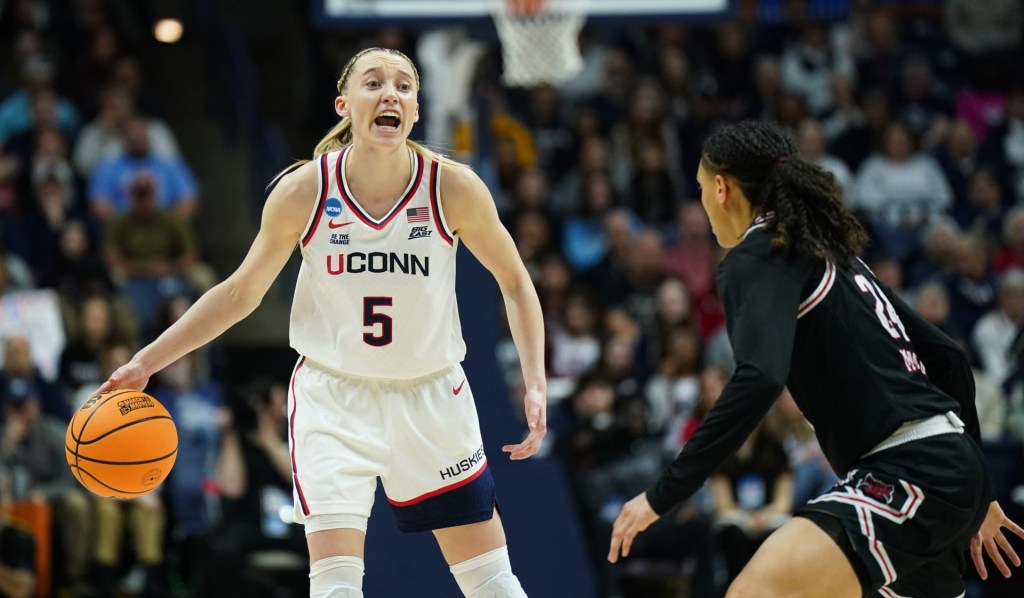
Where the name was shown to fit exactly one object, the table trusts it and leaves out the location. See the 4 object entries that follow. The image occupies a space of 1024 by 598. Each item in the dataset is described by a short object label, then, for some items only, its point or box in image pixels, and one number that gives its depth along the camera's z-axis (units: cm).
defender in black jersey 782
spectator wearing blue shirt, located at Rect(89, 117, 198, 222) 2292
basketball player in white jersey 966
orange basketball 994
